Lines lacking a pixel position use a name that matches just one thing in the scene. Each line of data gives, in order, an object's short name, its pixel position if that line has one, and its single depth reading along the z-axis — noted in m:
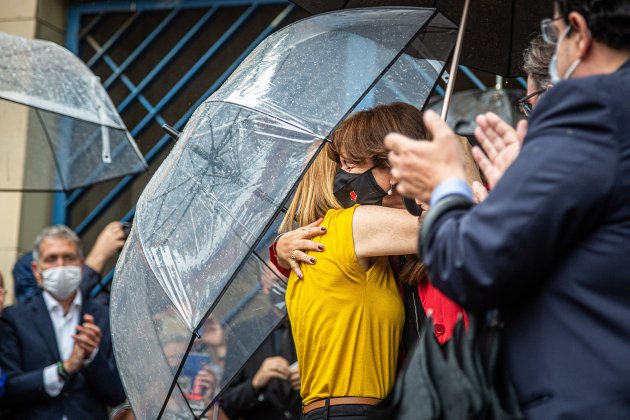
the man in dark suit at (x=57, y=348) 5.55
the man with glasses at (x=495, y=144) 2.45
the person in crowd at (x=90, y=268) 6.21
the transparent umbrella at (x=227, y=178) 3.39
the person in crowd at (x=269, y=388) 5.75
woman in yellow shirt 3.41
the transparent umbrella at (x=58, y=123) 5.77
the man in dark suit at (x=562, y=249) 2.00
